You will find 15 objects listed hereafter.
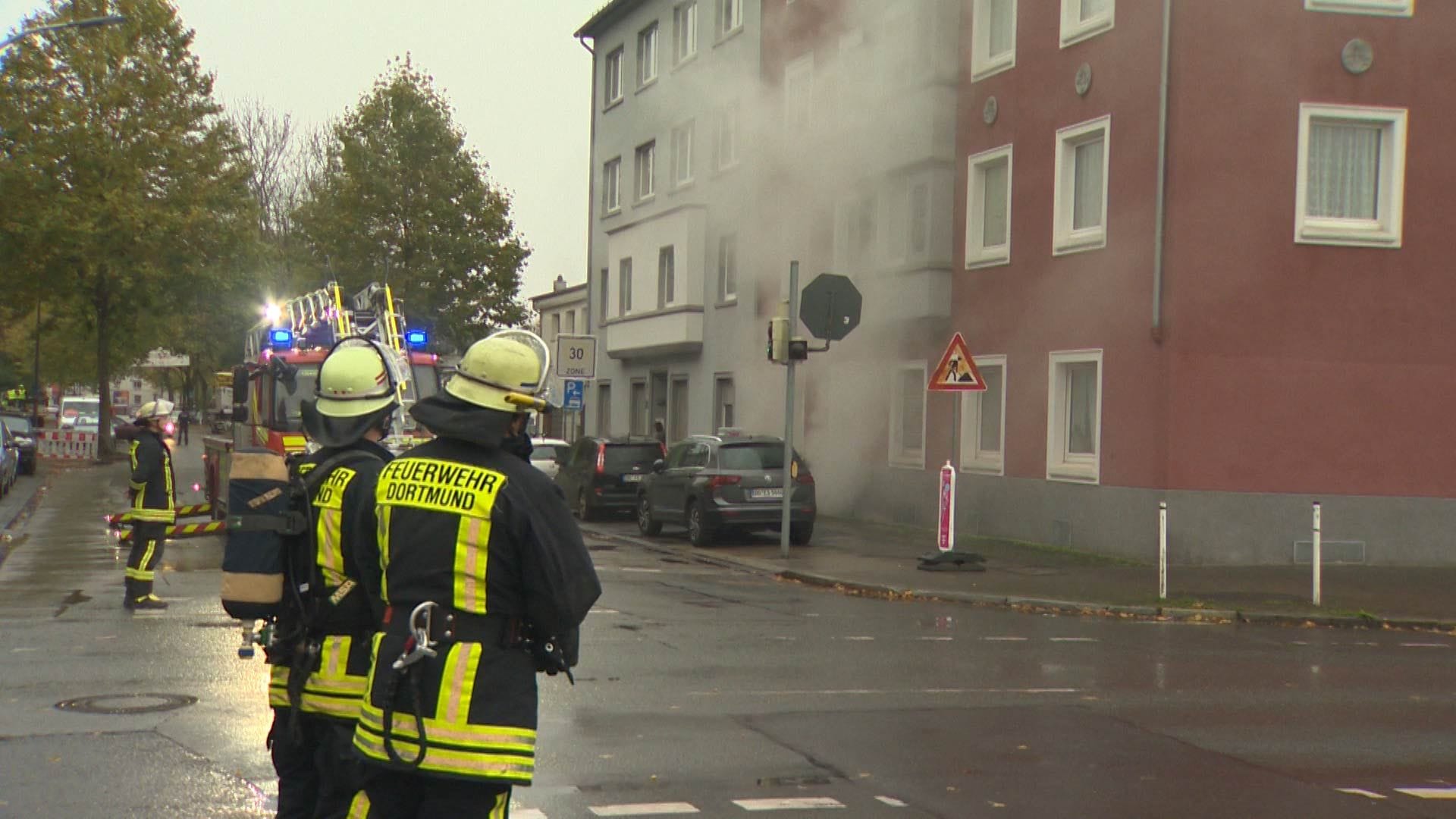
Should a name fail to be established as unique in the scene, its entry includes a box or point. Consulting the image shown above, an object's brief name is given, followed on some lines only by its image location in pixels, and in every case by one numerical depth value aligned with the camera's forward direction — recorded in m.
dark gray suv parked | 19.55
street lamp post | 19.95
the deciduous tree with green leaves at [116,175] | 37.84
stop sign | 17.97
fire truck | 16.52
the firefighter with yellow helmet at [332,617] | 4.21
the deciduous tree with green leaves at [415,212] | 44.44
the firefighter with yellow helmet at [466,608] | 3.39
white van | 49.91
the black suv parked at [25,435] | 34.94
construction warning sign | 16.09
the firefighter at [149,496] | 12.18
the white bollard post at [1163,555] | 13.89
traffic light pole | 17.78
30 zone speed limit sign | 26.27
